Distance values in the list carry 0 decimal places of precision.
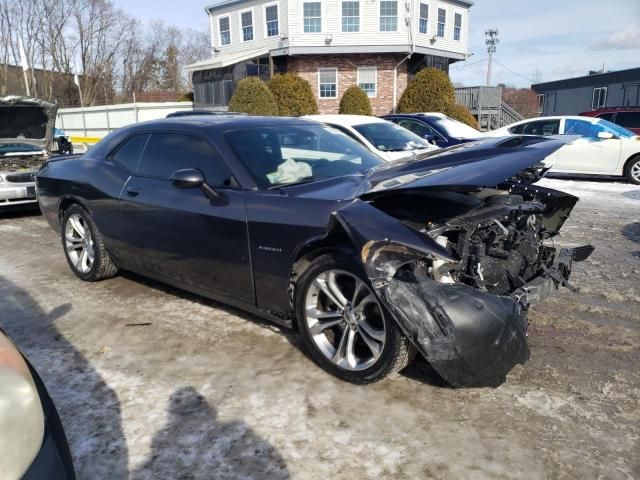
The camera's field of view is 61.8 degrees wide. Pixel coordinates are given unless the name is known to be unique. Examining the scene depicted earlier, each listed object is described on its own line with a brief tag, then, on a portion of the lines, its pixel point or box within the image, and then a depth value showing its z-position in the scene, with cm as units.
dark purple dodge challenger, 276
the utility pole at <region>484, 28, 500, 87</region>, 4600
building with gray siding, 3347
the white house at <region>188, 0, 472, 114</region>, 2570
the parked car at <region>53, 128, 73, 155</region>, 1014
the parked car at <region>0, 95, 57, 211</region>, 830
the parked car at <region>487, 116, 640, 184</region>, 1134
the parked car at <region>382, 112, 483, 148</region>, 1088
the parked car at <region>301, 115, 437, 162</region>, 834
